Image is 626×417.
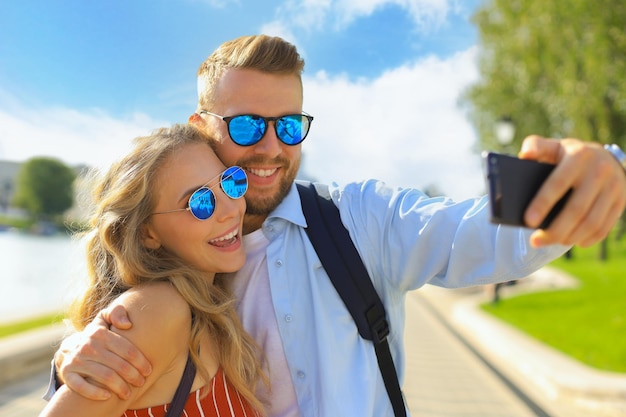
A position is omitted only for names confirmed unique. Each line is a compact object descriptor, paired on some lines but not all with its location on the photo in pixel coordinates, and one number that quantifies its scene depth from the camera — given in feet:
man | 5.74
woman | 5.78
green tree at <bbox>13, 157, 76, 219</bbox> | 257.34
